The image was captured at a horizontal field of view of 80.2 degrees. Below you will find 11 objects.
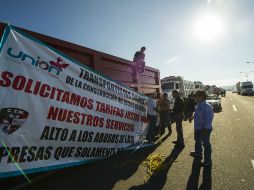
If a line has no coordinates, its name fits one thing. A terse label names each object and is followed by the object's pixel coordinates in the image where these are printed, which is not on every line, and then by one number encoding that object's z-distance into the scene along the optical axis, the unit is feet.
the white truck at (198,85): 61.61
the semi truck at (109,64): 10.47
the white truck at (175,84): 40.65
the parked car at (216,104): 40.72
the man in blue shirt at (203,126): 11.66
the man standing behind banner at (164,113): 20.28
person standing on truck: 17.18
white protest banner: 7.78
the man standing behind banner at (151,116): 16.71
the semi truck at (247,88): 108.08
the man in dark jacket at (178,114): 15.85
